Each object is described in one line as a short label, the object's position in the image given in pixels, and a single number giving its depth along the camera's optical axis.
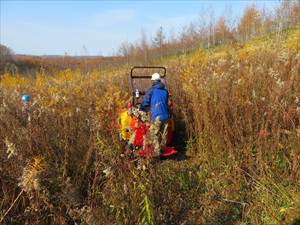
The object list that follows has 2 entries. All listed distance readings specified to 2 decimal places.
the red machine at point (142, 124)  2.09
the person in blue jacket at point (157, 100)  3.72
